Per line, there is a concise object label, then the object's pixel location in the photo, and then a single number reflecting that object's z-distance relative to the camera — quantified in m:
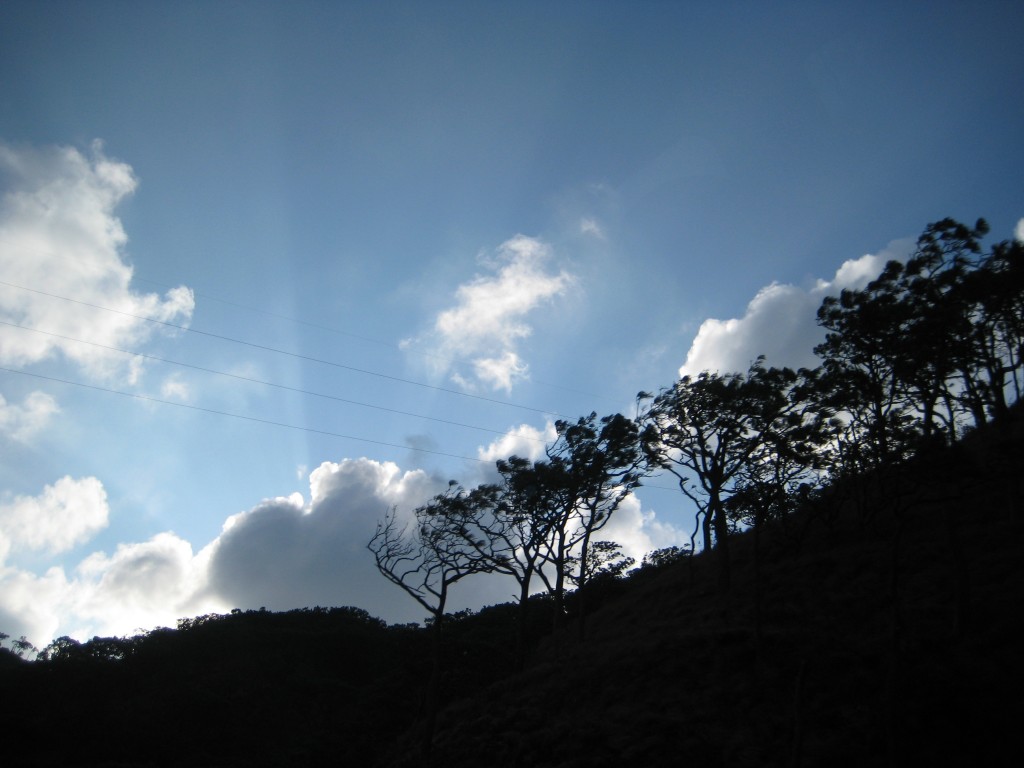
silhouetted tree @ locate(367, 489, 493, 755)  23.98
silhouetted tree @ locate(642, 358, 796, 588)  33.06
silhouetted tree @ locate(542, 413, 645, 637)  37.03
